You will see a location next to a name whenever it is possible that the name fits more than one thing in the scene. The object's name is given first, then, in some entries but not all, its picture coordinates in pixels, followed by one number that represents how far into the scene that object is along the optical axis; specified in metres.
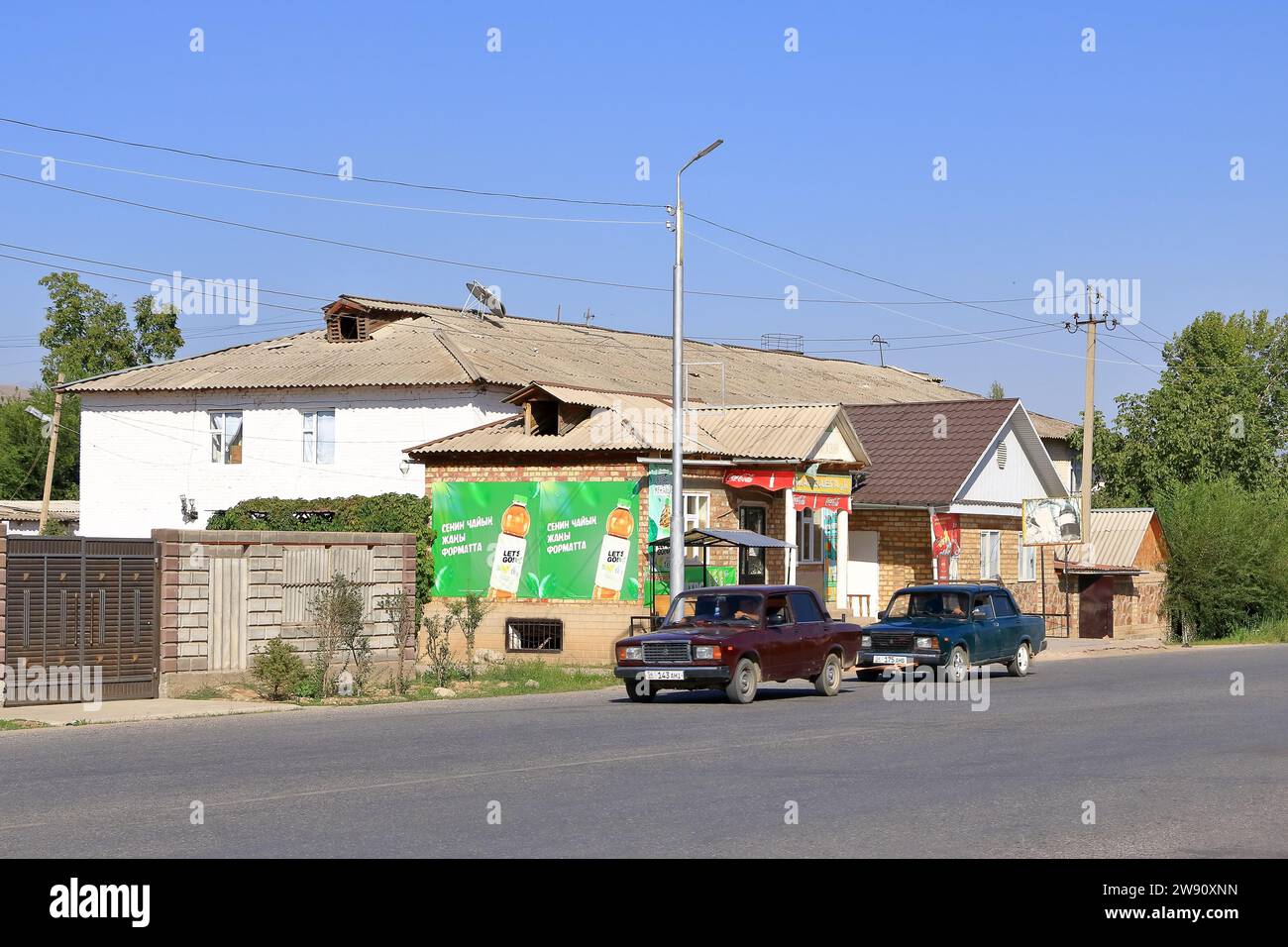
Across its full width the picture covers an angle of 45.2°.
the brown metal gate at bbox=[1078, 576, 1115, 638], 46.38
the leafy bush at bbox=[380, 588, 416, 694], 25.61
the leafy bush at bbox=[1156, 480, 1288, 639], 47.91
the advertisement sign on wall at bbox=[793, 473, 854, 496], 36.19
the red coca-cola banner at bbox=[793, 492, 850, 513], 36.47
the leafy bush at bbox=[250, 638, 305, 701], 22.86
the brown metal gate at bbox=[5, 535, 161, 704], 21.44
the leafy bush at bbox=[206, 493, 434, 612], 35.34
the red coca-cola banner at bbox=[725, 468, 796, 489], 34.12
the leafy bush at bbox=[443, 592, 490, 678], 26.84
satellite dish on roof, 53.88
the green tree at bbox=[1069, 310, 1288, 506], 62.72
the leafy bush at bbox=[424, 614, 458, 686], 26.11
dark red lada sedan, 21.61
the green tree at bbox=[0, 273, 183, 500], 67.31
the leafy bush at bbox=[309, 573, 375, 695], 24.50
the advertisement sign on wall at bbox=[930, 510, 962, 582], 43.06
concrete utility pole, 45.78
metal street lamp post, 27.83
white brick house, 44.56
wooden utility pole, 49.56
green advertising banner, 32.59
